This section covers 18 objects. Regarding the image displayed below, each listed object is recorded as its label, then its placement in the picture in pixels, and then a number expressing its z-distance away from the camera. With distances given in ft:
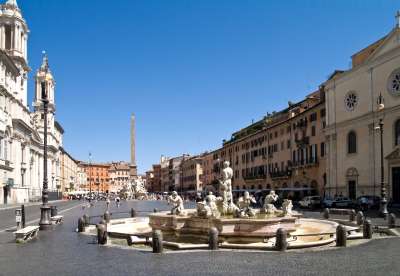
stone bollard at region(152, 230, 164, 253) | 46.25
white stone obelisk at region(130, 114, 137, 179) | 393.09
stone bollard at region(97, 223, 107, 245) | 52.75
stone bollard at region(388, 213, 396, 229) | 67.90
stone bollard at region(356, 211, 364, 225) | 71.51
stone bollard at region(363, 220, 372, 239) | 57.36
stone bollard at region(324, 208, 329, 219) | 88.12
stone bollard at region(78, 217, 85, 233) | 67.21
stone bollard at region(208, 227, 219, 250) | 48.16
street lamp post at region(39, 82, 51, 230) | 71.82
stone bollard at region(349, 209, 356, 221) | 81.29
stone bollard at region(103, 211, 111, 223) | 78.02
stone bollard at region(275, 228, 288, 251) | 47.34
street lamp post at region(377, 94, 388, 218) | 90.79
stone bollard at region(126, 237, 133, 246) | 53.16
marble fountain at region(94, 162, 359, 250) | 53.67
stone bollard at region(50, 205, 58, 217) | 93.32
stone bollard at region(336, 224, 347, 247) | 50.65
